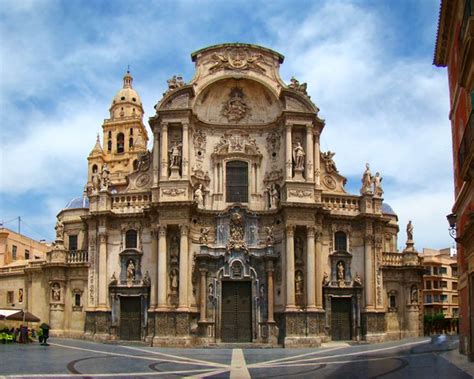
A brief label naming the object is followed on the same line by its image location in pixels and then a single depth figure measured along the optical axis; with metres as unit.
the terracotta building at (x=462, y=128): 19.45
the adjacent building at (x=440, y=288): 75.69
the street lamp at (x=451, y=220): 25.25
